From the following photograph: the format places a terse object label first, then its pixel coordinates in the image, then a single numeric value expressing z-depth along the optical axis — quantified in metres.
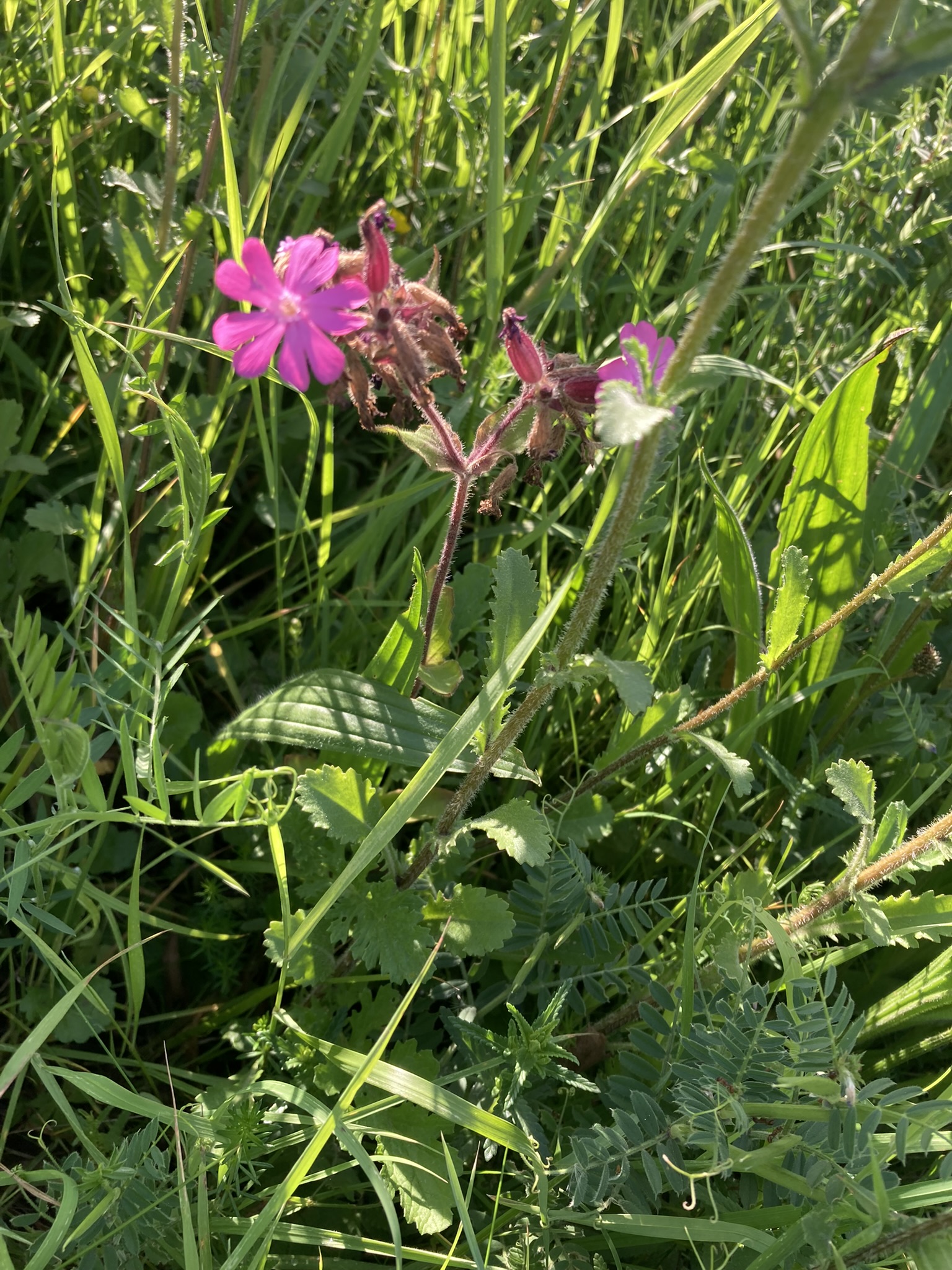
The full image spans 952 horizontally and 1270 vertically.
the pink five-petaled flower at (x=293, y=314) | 0.15
